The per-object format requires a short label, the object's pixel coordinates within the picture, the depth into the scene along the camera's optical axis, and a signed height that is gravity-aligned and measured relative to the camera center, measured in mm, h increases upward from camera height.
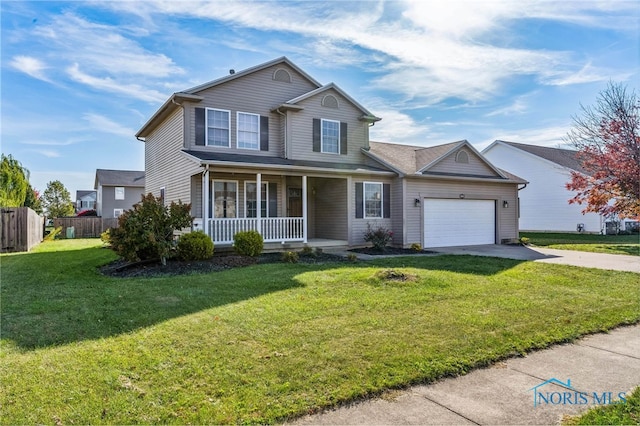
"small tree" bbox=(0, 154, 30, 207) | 19297 +1959
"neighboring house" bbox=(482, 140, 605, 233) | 25094 +1921
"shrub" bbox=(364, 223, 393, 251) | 14320 -683
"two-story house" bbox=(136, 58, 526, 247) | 13812 +1740
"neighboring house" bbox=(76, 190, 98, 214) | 57156 +2723
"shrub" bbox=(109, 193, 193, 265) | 10273 -293
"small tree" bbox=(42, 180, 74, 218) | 46656 +2685
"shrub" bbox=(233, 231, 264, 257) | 12047 -744
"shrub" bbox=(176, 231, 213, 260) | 11039 -772
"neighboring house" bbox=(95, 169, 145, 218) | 37469 +2653
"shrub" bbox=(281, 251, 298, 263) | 11312 -1112
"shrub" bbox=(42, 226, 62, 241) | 22266 -877
